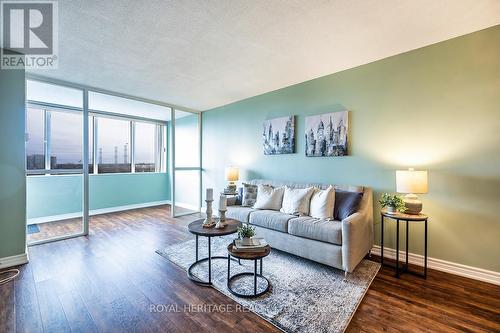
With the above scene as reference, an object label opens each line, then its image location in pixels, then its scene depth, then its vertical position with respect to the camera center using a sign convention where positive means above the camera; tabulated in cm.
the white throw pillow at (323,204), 274 -51
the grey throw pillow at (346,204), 264 -48
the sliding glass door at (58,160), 354 +8
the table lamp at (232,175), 432 -20
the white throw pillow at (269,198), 328 -50
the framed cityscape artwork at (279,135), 373 +54
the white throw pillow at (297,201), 296 -51
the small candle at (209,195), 244 -34
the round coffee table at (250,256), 191 -81
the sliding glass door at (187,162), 548 +8
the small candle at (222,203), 240 -42
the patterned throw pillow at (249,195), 360 -51
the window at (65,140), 376 +44
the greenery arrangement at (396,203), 244 -42
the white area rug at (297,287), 169 -120
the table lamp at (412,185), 229 -20
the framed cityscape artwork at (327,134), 316 +49
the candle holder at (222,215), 241 -56
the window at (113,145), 503 +49
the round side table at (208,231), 218 -68
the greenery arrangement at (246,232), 207 -64
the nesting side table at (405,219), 227 -56
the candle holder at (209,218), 239 -60
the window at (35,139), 328 +41
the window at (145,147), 584 +51
